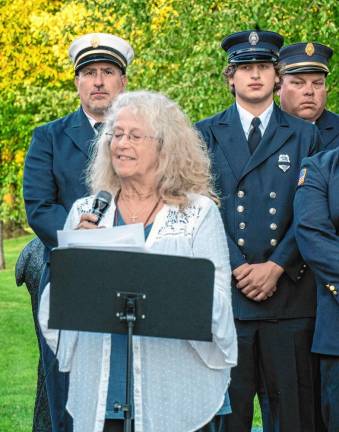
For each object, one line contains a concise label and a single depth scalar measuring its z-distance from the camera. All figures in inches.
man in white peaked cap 349.1
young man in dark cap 344.1
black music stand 253.5
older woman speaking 268.6
